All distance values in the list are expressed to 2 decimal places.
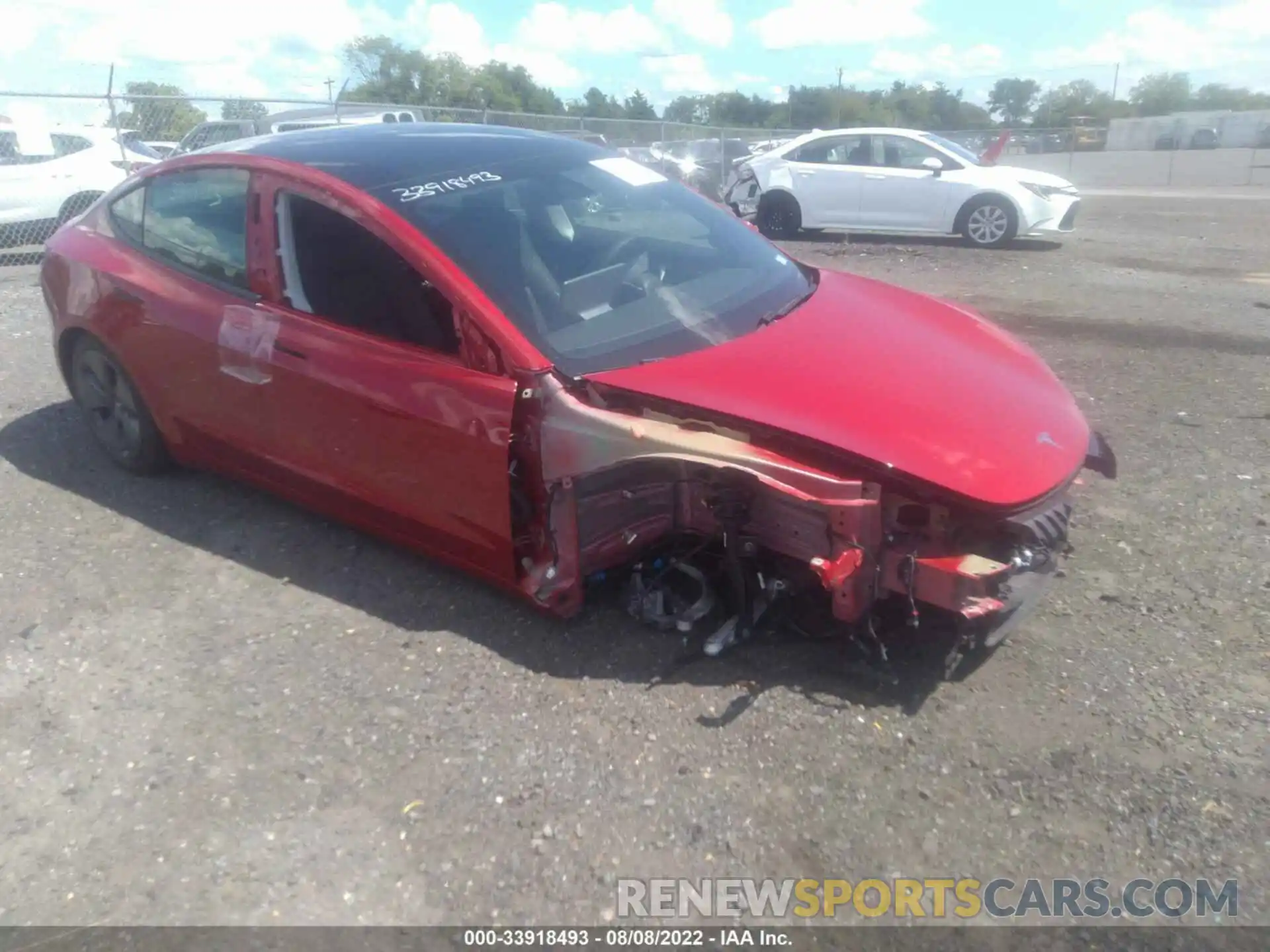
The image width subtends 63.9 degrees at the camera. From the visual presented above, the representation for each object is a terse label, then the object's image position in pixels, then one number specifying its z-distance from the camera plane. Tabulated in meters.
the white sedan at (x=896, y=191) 12.21
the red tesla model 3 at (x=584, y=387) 3.03
